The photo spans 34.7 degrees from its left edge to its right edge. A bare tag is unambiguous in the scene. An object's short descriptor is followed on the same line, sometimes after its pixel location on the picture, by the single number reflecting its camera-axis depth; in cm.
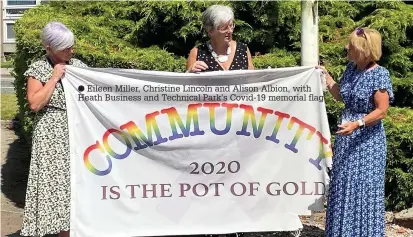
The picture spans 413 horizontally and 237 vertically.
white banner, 456
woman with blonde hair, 427
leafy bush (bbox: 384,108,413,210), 578
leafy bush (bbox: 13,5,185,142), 622
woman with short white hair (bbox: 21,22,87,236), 426
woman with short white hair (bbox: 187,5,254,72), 446
